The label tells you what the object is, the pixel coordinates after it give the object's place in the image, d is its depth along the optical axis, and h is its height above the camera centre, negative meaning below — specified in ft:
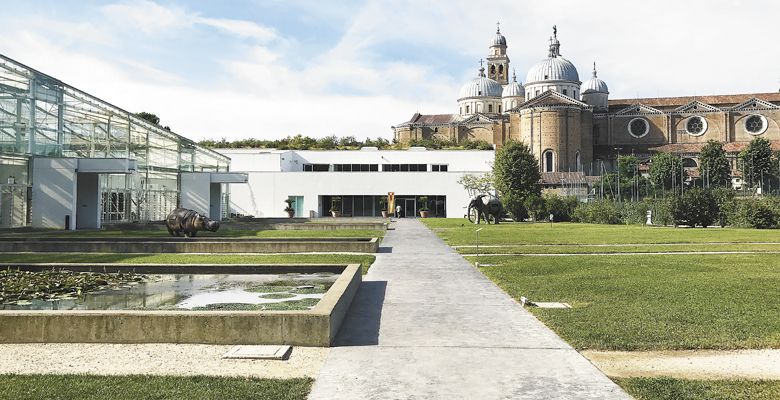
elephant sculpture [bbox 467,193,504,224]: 160.35 +3.22
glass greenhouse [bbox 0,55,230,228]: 101.76 +13.21
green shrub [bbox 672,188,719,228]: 145.18 +2.26
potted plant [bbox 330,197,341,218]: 225.76 +4.63
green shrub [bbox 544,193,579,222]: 186.39 +3.24
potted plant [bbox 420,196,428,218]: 224.33 +4.89
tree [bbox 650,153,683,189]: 313.73 +22.36
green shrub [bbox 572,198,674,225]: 171.02 +1.74
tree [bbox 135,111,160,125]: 332.47 +50.03
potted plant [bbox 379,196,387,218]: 225.82 +5.24
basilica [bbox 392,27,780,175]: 333.01 +51.02
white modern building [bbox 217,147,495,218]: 220.23 +9.69
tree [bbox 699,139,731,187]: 317.63 +24.75
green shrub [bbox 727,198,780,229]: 139.44 +1.00
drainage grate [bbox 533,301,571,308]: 37.52 -4.67
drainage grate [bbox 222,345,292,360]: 25.27 -4.96
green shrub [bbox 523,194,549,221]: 184.03 +3.43
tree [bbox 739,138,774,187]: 313.53 +26.25
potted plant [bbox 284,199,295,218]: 208.72 +2.44
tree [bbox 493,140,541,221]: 220.64 +15.64
